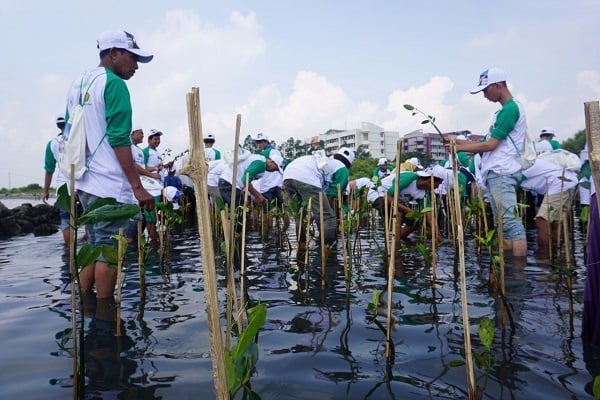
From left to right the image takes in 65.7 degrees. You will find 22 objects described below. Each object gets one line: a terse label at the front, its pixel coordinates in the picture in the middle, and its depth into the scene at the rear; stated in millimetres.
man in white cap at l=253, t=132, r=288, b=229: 9031
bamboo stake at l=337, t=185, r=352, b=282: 3601
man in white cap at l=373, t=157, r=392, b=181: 15009
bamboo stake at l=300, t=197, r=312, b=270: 4426
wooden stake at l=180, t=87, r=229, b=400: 1381
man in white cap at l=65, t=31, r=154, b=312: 3107
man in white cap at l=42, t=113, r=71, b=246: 6316
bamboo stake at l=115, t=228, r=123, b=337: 2709
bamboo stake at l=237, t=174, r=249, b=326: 2654
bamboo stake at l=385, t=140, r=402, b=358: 2400
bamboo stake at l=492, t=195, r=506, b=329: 2822
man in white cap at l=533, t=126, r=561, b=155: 9977
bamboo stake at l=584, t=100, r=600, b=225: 1452
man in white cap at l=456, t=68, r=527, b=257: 4738
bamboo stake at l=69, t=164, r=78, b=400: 1827
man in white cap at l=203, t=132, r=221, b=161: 10172
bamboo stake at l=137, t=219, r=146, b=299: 3617
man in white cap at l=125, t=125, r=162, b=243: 6582
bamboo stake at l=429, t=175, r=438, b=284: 3696
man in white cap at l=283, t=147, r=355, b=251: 6566
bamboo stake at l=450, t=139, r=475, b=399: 1764
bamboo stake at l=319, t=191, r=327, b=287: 4348
